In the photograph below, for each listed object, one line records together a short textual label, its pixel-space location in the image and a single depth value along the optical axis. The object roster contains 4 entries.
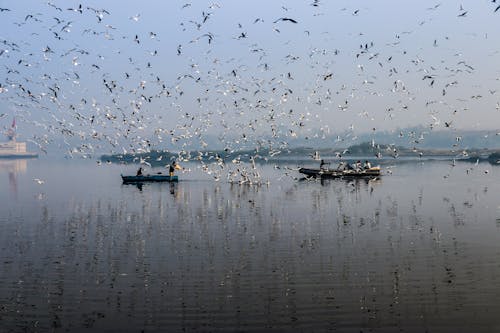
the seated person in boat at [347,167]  132.27
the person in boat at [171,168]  114.32
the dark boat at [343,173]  127.62
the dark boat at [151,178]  116.62
